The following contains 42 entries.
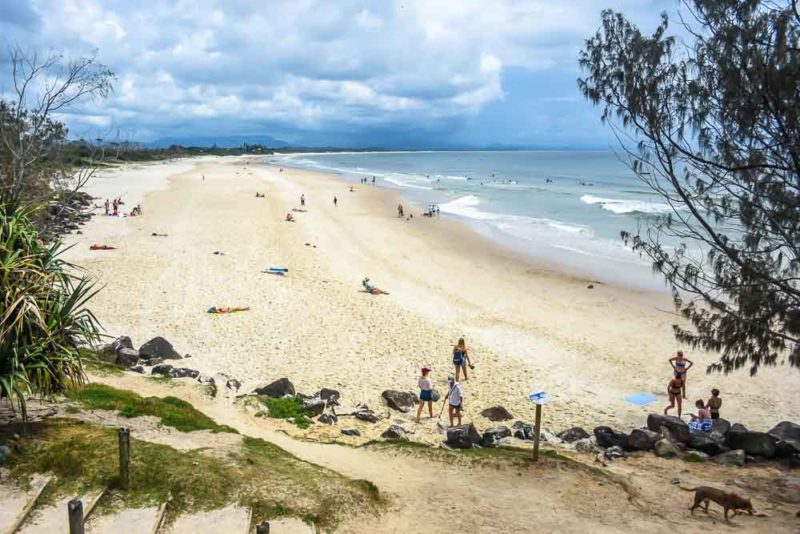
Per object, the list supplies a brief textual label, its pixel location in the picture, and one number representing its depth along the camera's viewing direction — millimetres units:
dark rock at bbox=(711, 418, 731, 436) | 10784
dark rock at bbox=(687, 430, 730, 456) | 10203
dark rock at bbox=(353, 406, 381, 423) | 10945
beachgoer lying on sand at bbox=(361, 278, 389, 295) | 20594
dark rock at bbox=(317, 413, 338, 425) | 10578
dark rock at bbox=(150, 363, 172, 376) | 12023
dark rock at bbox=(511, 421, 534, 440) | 10548
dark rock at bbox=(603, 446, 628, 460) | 9859
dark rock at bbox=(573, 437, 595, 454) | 10078
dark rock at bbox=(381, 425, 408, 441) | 10098
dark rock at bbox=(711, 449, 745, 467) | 9719
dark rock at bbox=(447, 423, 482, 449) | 9977
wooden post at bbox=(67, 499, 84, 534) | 4594
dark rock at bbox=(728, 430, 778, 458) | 9953
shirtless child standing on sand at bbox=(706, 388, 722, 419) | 11508
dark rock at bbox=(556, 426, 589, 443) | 10637
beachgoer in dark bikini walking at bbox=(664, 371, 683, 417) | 12305
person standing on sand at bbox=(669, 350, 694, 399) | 12664
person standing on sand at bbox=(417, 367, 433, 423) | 11234
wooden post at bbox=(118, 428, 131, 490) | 6406
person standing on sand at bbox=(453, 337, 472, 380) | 13531
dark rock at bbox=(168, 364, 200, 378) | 12078
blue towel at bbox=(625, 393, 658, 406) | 13094
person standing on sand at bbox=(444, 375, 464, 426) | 11070
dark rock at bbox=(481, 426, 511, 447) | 10062
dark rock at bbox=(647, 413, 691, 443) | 10594
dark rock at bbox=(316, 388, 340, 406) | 11720
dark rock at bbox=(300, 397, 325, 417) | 10977
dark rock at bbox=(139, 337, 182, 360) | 13273
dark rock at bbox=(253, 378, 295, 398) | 11609
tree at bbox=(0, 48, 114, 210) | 8766
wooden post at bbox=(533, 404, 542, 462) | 8617
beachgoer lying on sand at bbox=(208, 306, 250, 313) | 17391
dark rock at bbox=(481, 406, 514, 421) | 11733
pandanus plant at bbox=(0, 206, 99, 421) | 6930
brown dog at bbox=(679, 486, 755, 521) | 7285
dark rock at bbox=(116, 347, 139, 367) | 12305
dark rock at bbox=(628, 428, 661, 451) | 10164
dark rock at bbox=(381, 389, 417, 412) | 11938
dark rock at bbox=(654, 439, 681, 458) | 9930
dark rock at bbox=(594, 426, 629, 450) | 10406
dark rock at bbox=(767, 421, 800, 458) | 9914
